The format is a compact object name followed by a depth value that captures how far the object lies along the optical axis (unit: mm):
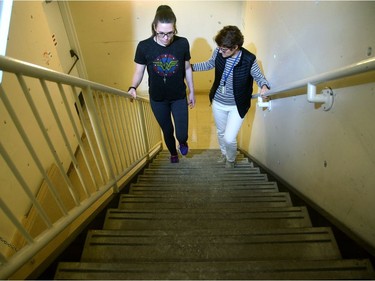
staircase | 726
